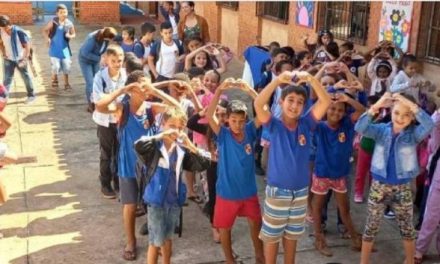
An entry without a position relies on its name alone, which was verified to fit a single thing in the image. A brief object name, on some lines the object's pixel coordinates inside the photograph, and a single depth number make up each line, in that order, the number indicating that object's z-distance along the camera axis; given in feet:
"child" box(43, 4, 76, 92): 33.24
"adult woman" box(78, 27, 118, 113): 26.63
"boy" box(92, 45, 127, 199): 18.16
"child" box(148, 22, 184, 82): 23.41
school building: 23.12
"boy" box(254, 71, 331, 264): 13.23
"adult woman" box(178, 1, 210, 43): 27.61
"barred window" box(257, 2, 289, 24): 36.49
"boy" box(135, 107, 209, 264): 13.32
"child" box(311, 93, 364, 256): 15.38
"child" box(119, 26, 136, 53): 26.59
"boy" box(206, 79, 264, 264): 13.92
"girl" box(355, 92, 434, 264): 13.69
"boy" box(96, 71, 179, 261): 14.83
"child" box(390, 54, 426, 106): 19.74
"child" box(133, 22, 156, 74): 25.75
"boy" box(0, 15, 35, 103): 29.68
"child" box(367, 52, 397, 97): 21.40
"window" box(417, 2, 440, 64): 22.84
